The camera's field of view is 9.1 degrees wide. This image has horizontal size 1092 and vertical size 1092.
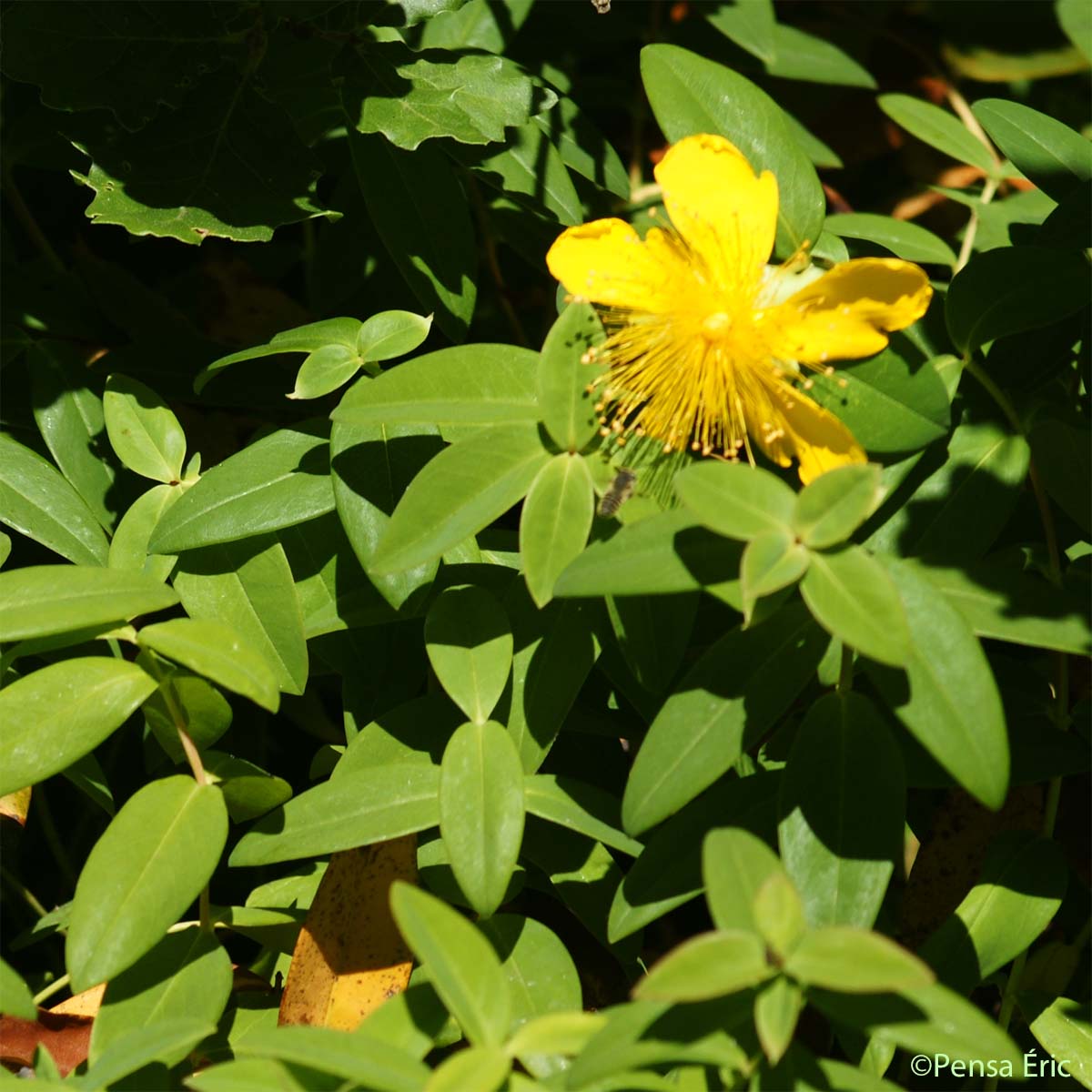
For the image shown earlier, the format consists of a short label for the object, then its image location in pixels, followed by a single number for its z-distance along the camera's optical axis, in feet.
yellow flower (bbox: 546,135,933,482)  4.76
